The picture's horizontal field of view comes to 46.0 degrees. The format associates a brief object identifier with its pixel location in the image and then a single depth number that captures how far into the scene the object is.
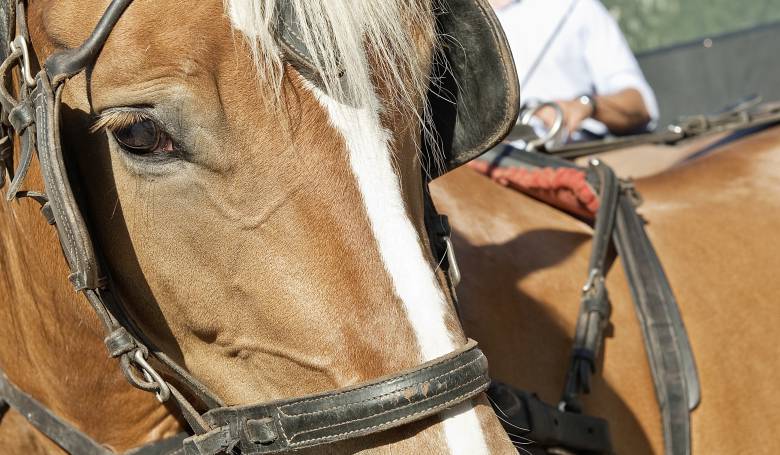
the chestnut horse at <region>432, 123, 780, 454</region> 1.71
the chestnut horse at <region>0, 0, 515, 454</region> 1.10
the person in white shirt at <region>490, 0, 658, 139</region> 2.86
